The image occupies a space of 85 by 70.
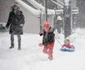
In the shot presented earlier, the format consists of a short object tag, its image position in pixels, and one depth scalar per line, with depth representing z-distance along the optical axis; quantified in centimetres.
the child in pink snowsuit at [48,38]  1021
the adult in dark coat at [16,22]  1206
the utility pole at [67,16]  1537
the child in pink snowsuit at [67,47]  1255
